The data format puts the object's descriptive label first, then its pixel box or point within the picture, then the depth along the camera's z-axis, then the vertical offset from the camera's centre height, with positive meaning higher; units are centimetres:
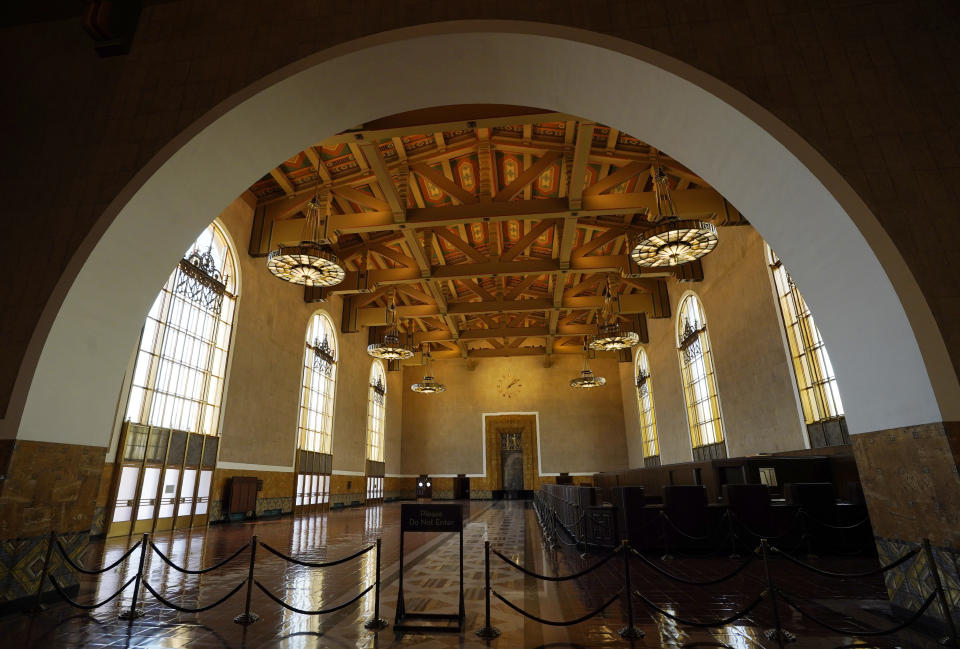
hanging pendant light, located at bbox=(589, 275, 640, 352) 1659 +415
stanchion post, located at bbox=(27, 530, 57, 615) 400 -83
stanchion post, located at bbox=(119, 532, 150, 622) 390 -104
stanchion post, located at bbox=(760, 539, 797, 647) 332 -118
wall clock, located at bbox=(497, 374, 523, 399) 2878 +456
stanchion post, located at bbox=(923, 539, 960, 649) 308 -93
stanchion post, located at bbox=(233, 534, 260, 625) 382 -113
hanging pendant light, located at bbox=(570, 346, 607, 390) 2148 +356
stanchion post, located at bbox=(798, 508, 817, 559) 679 -106
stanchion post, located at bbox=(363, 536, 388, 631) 368 -115
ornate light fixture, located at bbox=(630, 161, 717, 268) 917 +427
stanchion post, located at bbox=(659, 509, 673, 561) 682 -108
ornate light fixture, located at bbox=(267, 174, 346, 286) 960 +423
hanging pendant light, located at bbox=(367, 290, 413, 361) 1700 +422
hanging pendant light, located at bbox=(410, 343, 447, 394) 2212 +364
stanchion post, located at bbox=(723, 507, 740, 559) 679 -104
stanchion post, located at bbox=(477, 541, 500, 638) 349 -118
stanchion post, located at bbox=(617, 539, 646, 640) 343 -119
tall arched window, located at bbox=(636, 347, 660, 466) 2249 +238
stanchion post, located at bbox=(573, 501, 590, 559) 750 -95
